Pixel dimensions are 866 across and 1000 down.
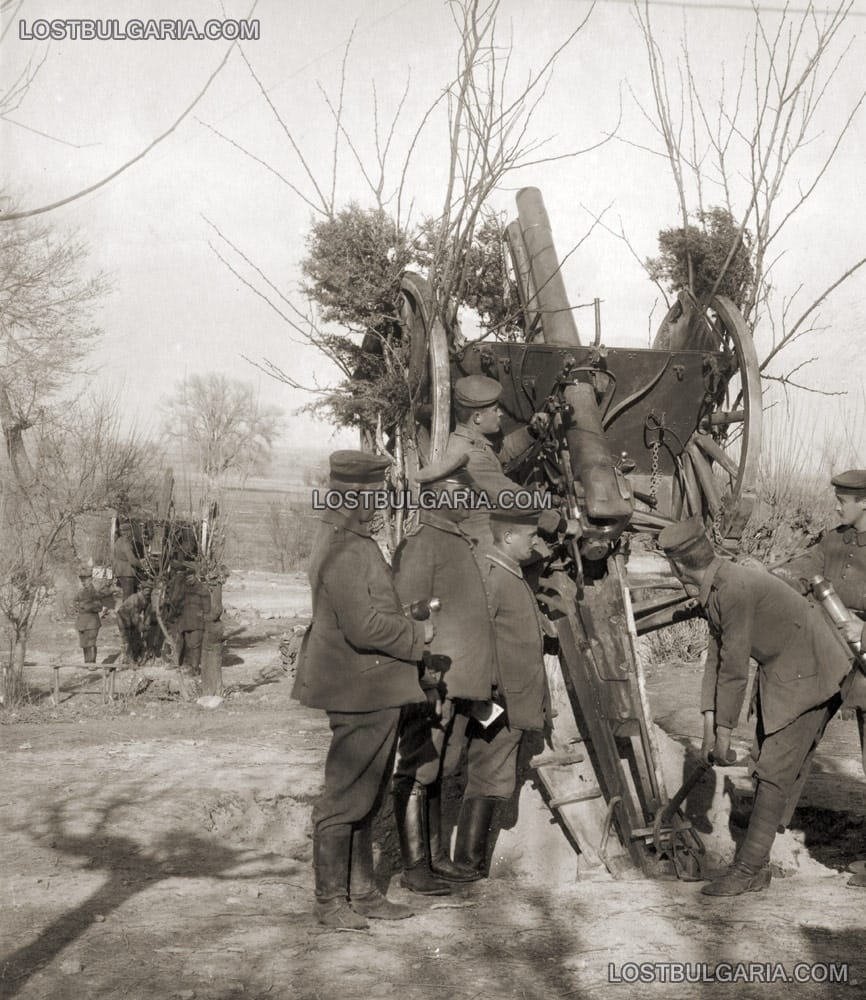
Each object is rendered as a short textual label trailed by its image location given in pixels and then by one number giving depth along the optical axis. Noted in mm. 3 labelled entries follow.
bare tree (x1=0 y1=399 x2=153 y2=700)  11148
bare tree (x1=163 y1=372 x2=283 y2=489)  14203
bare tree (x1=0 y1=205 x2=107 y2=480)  16016
